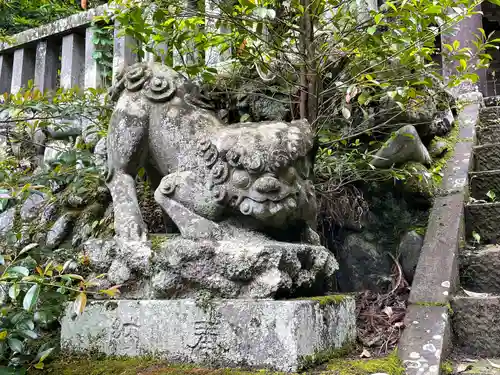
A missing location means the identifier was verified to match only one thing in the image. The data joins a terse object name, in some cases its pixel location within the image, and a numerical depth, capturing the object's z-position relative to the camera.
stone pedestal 1.66
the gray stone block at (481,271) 2.53
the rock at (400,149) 2.72
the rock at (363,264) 2.76
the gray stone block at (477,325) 2.17
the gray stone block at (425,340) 1.84
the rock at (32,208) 3.41
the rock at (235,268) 1.79
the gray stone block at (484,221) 2.91
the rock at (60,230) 3.05
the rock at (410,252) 2.68
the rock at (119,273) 2.01
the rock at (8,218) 3.47
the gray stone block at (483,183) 3.29
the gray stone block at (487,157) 3.58
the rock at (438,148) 3.42
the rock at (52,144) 3.63
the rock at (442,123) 3.58
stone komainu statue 1.90
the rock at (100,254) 2.09
